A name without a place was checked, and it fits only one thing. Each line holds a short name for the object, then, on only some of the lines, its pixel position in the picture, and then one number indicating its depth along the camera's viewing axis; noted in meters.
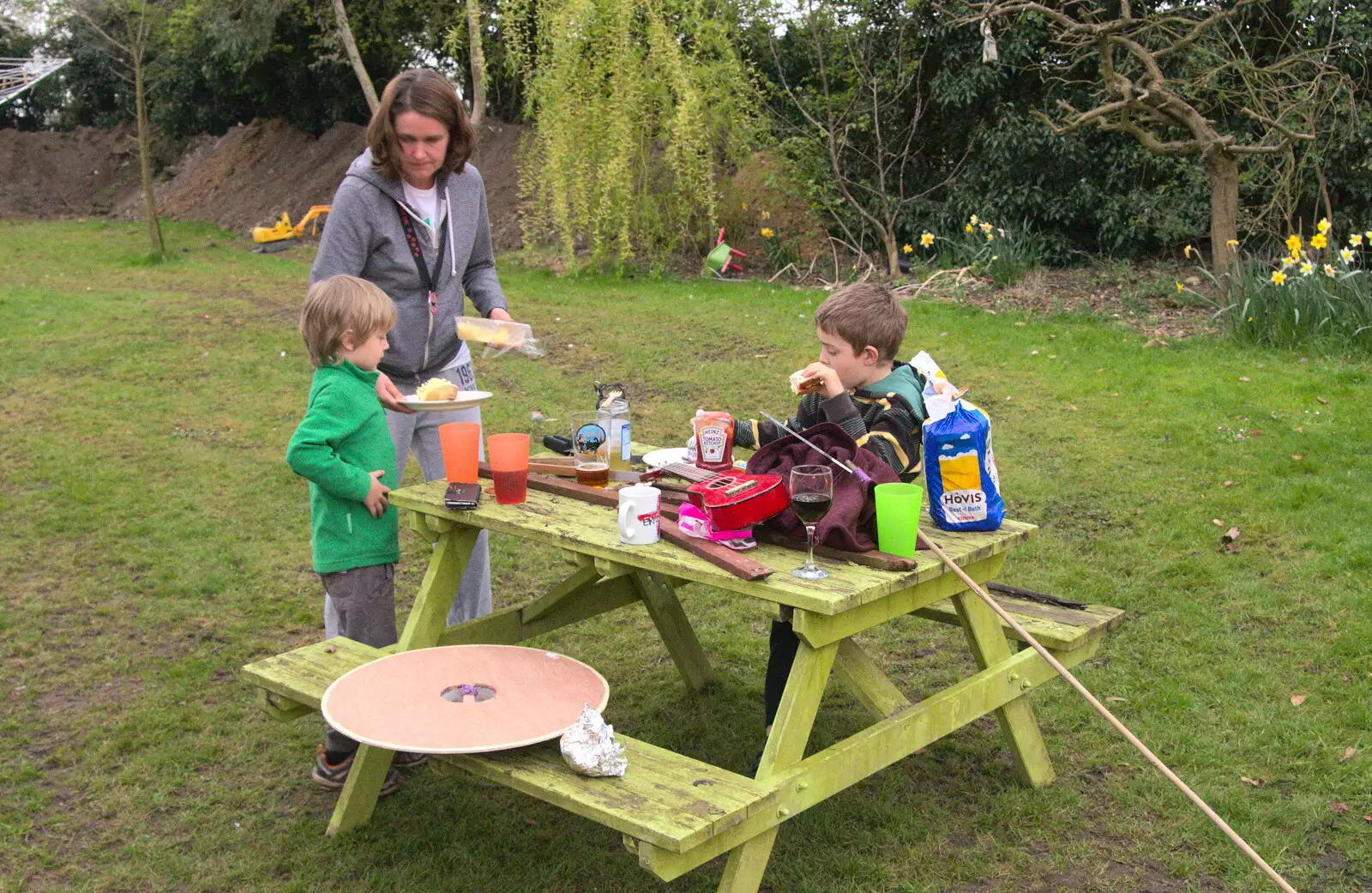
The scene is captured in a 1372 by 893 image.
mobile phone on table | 3.30
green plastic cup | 2.87
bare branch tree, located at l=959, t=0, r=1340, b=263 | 10.05
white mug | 2.98
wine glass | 2.75
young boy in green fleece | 3.40
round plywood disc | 2.67
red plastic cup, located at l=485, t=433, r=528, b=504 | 3.33
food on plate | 3.72
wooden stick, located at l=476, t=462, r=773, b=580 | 2.76
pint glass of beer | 3.49
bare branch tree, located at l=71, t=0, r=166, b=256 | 15.83
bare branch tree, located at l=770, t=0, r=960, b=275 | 13.51
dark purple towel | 2.93
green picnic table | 2.58
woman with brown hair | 3.80
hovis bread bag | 3.08
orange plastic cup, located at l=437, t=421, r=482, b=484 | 3.42
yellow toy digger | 18.03
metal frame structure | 26.27
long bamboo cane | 2.40
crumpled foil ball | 2.62
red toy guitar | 2.93
